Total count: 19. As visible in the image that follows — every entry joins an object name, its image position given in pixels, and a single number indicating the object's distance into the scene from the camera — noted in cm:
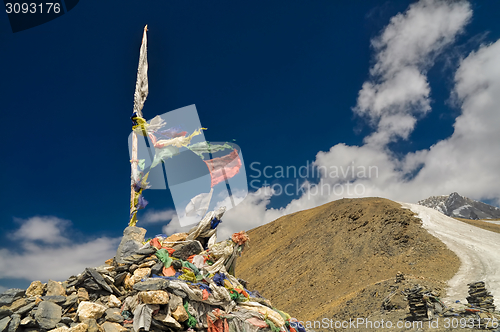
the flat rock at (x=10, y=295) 525
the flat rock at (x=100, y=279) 620
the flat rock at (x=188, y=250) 760
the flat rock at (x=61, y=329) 484
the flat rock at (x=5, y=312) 491
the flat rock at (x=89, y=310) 533
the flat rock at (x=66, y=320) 518
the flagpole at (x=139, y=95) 823
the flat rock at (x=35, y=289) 604
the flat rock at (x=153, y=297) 560
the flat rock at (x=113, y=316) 555
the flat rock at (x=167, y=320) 558
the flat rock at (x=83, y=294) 595
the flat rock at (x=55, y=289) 597
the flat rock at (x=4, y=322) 467
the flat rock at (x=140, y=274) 655
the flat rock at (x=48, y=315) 500
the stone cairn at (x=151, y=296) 527
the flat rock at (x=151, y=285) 593
